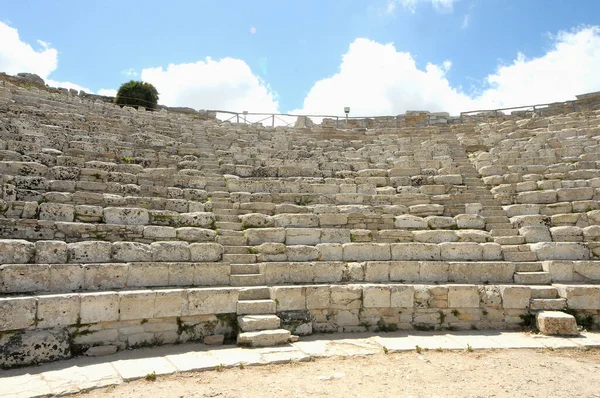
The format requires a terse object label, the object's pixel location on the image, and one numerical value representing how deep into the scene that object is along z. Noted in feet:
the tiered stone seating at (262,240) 20.31
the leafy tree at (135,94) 76.54
